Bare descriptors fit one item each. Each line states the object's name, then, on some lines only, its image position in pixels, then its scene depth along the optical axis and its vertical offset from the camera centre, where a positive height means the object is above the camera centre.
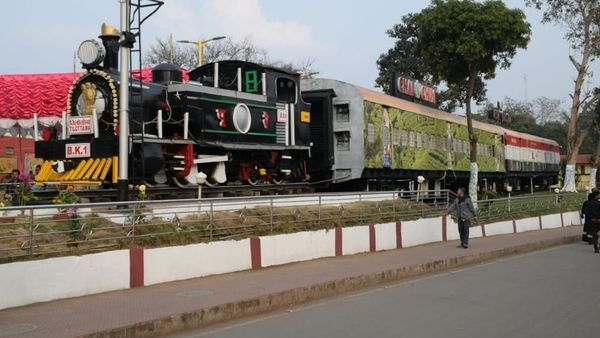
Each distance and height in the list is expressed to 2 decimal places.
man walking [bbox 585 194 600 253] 16.59 -0.81
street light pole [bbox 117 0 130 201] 10.11 +1.20
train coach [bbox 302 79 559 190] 18.61 +1.69
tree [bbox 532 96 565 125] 95.81 +11.31
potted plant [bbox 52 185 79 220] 9.83 -0.04
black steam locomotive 12.27 +1.50
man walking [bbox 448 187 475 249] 15.29 -0.67
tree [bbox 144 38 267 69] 51.25 +11.71
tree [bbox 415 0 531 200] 22.86 +5.76
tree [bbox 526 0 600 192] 30.94 +7.30
